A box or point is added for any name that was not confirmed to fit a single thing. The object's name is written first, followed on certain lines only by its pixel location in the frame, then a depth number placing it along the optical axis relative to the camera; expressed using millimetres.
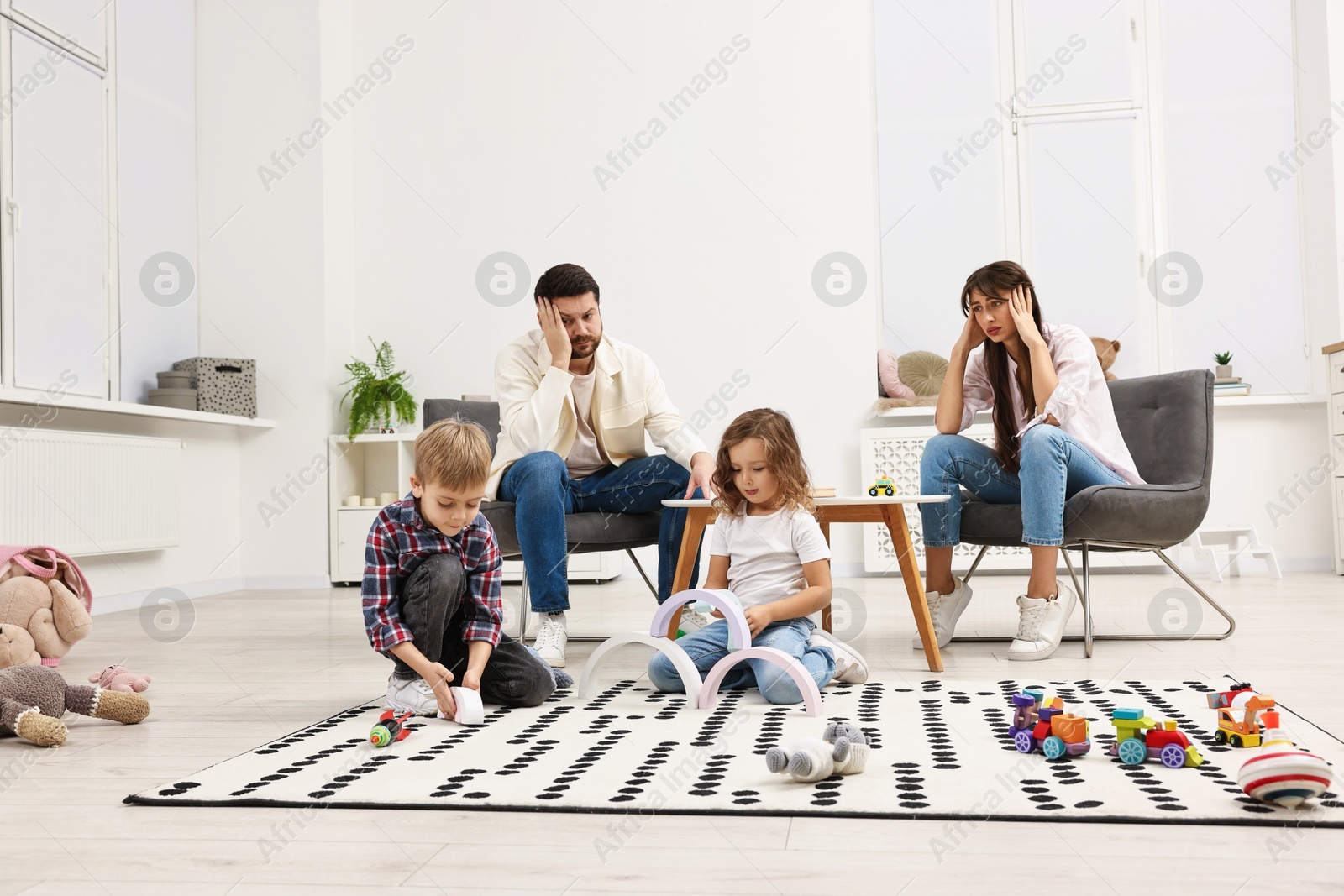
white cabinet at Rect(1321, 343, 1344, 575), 4156
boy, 1709
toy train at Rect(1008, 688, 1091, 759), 1395
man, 2406
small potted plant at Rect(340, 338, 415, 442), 4664
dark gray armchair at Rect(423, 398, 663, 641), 2521
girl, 1974
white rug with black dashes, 1202
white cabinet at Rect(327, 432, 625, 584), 4646
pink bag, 2393
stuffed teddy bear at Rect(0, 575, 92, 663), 2336
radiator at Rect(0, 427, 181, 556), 3432
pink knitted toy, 1995
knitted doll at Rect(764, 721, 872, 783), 1286
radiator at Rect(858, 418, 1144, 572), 4555
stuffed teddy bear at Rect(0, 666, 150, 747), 1687
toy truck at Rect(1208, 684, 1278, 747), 1438
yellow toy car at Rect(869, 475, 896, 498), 2256
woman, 2350
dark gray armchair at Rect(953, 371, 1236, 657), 2395
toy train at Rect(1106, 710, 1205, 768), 1343
